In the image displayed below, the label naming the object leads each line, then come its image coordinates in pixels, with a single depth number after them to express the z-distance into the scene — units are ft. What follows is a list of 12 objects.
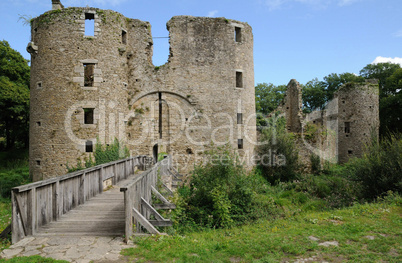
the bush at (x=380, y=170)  36.83
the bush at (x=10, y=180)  47.83
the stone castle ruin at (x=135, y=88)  45.24
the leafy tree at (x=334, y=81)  128.26
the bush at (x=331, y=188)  42.09
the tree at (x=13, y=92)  69.87
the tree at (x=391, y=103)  95.14
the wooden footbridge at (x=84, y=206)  17.78
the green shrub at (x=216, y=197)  32.37
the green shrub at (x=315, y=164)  64.28
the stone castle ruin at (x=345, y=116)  76.48
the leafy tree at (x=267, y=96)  127.75
